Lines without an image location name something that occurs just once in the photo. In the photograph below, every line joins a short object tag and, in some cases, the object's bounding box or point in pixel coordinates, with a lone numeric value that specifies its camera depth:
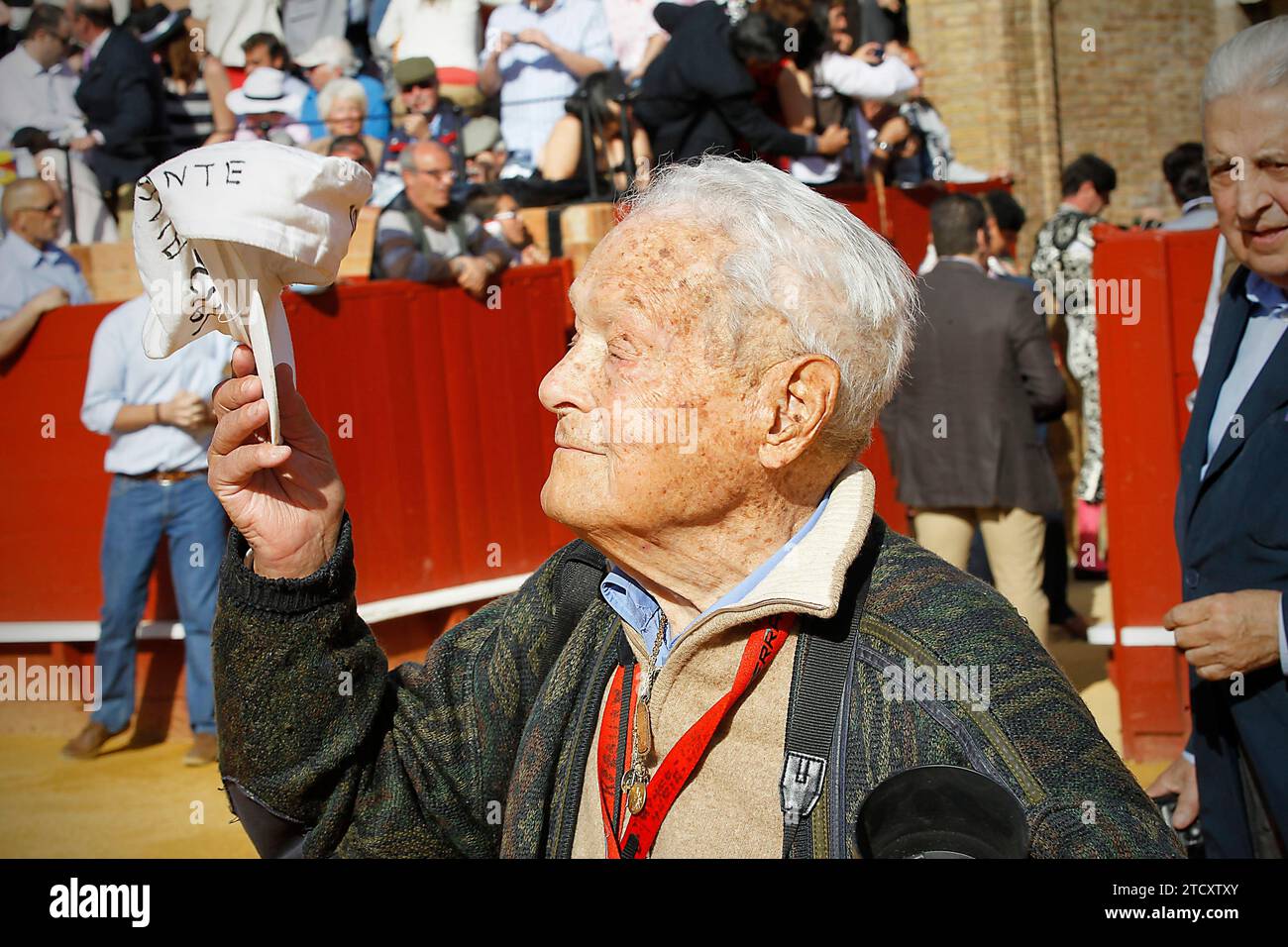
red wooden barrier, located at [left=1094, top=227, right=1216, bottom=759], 5.73
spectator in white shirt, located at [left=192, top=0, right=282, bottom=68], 9.34
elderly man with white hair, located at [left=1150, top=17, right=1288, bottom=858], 2.39
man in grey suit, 6.12
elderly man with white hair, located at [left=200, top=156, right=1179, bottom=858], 1.58
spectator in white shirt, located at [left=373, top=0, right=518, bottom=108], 8.86
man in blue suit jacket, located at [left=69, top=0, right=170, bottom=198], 8.89
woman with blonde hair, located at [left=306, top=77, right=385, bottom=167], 8.50
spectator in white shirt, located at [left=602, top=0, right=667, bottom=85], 8.88
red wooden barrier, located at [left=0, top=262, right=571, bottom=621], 6.73
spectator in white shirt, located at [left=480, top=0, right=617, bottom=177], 8.65
